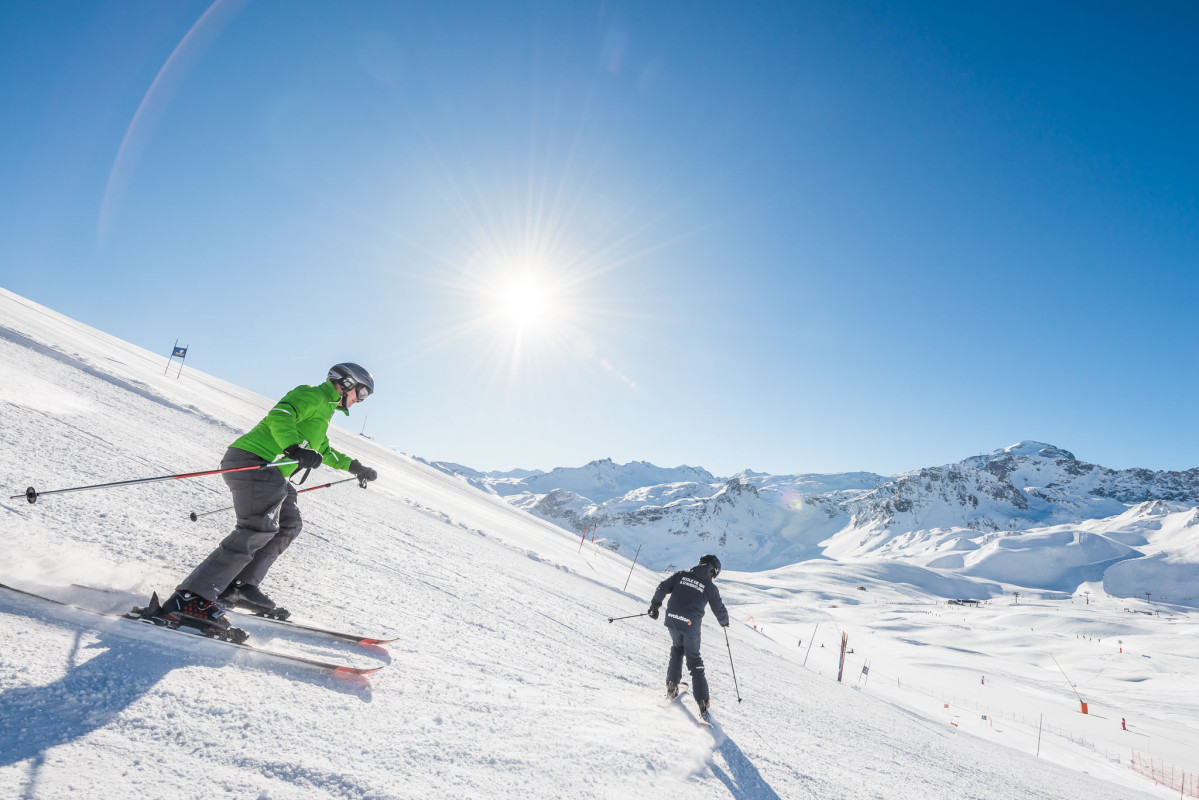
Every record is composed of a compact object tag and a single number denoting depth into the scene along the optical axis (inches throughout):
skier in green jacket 143.1
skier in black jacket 215.6
